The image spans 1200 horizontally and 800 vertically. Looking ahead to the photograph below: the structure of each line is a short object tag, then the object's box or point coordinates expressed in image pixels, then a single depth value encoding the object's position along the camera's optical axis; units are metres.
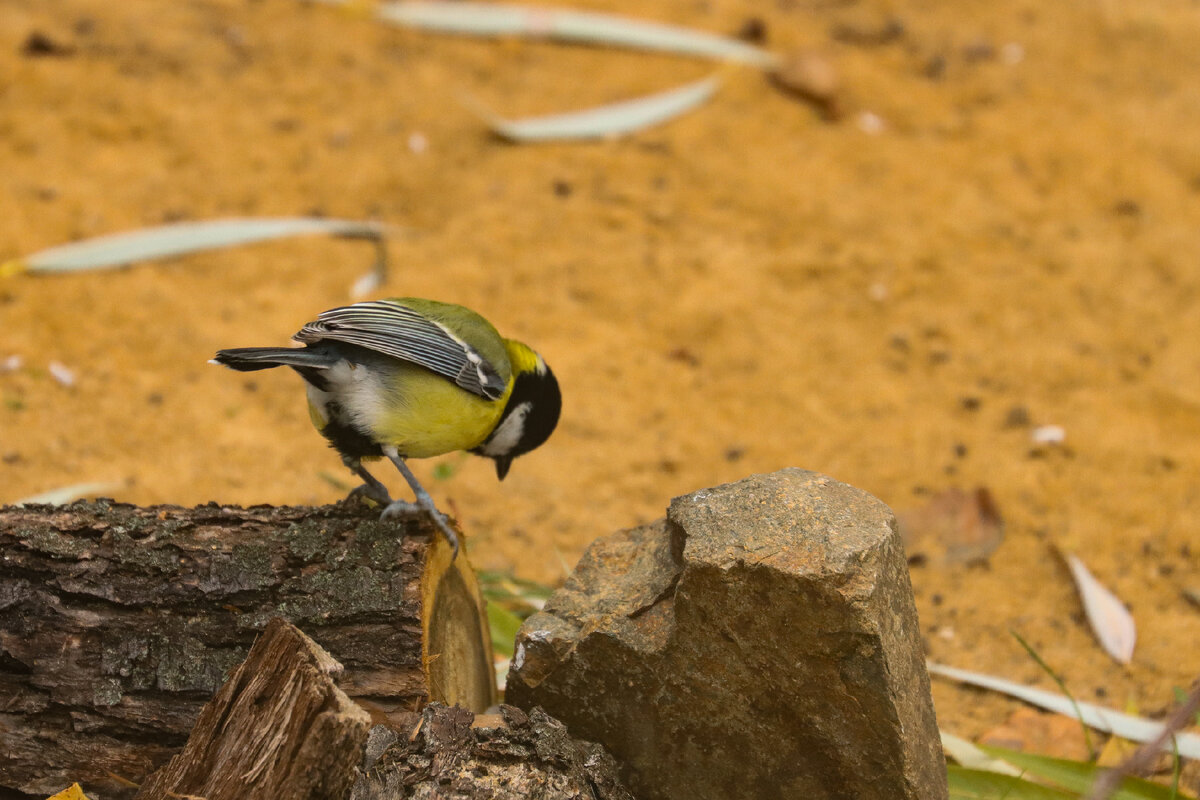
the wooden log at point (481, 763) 4.99
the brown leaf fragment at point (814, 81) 16.06
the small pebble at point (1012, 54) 17.44
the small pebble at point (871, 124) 15.84
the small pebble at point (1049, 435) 10.73
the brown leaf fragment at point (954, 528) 9.44
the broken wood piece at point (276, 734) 4.82
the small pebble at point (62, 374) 10.57
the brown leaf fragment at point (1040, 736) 7.50
